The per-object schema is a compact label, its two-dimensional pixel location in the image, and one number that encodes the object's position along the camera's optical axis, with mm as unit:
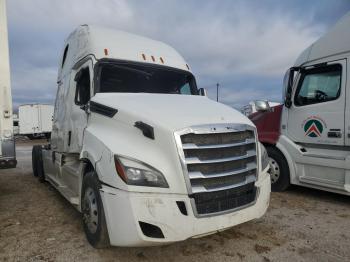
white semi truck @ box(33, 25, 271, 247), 3025
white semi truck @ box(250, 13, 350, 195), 5461
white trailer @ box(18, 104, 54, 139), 27344
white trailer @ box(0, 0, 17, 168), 5160
